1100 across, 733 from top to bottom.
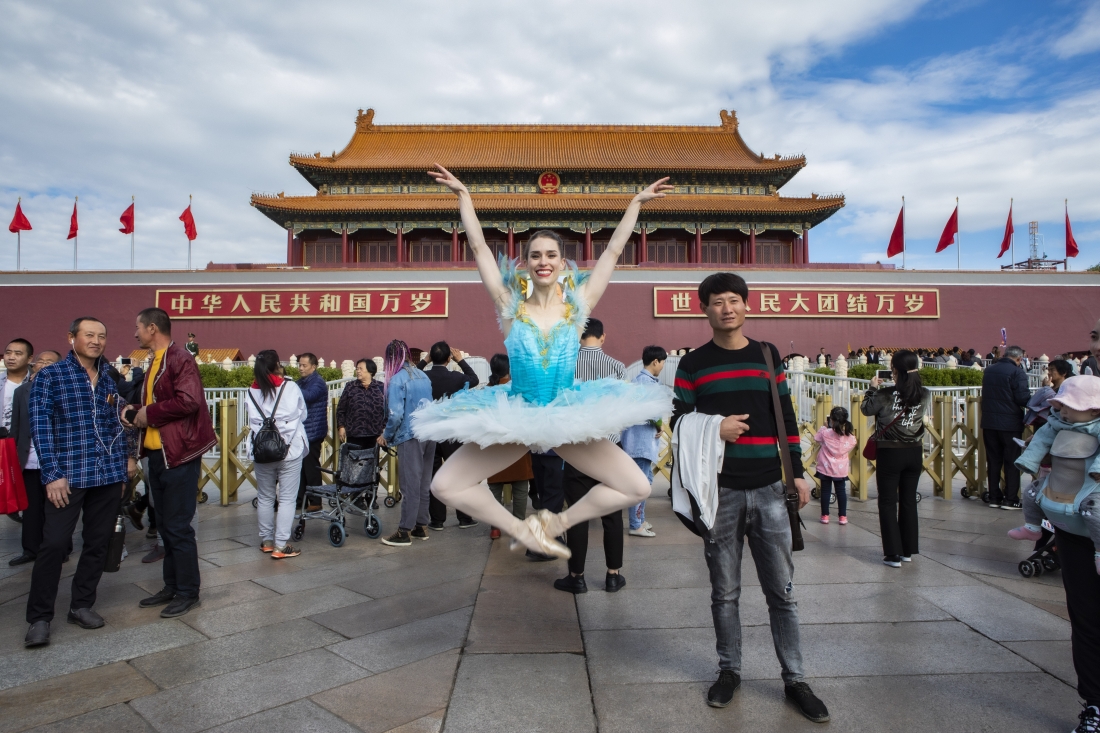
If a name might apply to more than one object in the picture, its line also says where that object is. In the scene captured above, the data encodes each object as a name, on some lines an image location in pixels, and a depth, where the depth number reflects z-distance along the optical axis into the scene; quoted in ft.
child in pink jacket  18.54
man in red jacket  12.23
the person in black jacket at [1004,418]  20.93
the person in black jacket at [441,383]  18.39
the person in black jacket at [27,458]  15.25
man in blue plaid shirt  11.08
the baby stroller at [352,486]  17.90
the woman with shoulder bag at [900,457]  14.44
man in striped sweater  8.57
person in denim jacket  17.29
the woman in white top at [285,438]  15.90
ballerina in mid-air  8.02
